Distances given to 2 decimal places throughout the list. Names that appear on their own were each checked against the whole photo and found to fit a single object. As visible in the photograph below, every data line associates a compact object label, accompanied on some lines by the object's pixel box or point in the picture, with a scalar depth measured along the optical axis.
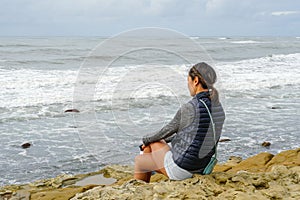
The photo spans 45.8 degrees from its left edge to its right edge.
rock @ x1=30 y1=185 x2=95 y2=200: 4.39
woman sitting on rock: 2.86
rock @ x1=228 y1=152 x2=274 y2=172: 5.14
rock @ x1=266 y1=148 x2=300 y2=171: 5.20
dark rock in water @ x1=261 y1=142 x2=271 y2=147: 7.19
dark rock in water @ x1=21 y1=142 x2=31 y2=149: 6.95
